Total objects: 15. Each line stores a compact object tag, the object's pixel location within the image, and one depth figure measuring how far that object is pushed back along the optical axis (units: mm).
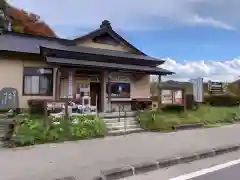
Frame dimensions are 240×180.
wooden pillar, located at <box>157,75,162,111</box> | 18891
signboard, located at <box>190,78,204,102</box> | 20844
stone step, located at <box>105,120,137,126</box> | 15055
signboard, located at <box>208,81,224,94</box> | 28370
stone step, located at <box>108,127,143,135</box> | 13715
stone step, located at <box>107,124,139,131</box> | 14387
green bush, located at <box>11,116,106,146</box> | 11195
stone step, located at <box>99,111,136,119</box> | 16322
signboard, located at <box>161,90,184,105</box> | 19172
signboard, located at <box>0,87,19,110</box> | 17000
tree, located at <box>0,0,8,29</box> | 30078
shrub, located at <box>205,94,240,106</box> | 28622
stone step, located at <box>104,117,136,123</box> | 15523
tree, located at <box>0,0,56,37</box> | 31194
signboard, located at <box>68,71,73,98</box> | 17969
